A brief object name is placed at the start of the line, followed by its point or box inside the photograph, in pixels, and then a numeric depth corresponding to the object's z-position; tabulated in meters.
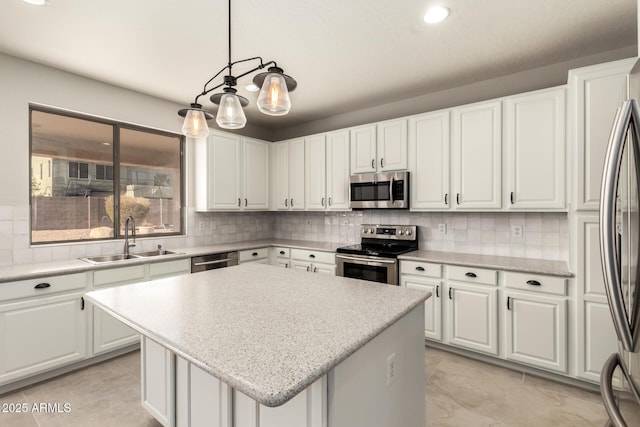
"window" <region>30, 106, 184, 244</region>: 2.90
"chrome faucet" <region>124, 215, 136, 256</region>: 3.28
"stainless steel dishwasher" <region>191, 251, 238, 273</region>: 3.44
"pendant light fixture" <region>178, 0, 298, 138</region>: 1.46
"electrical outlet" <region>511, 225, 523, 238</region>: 2.96
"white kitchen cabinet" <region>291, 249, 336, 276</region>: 3.69
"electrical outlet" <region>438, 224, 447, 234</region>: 3.40
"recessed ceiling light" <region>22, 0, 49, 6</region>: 1.91
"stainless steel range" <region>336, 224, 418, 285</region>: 3.15
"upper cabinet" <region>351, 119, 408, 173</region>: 3.40
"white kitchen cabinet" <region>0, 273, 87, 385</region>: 2.27
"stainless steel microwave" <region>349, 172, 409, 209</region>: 3.33
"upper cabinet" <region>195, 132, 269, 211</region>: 3.86
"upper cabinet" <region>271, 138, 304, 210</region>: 4.32
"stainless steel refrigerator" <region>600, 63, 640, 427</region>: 0.82
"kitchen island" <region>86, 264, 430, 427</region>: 0.98
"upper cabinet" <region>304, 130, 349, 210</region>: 3.88
